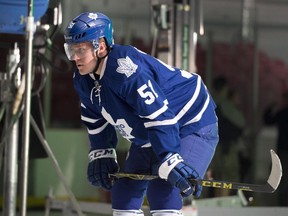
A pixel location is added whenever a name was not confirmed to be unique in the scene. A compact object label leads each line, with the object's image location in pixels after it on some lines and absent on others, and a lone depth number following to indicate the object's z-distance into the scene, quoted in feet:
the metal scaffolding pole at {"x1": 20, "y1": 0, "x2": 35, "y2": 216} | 24.89
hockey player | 26.21
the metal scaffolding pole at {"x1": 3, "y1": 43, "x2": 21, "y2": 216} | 35.24
